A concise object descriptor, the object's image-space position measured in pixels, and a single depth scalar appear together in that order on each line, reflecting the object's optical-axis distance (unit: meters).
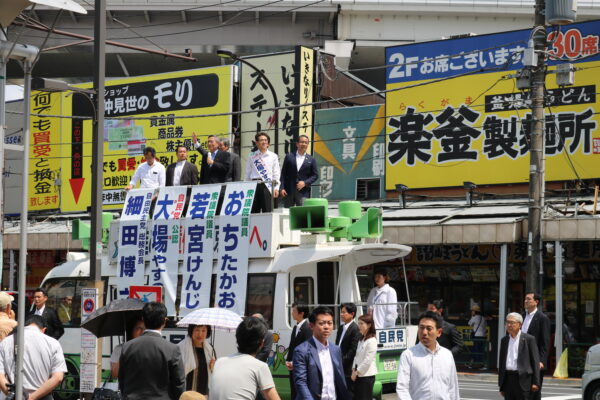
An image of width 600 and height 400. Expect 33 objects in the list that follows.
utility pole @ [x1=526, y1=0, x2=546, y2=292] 20.27
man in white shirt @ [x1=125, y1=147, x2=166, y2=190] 19.45
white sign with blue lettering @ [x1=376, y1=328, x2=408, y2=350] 15.25
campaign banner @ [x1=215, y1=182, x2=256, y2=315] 16.45
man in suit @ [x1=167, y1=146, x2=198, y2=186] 19.11
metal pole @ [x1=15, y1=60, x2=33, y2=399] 8.36
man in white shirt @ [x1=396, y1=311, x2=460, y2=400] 8.74
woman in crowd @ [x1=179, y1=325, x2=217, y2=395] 10.38
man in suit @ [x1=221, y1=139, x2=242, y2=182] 18.67
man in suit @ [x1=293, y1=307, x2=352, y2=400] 9.12
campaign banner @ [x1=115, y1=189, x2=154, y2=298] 17.97
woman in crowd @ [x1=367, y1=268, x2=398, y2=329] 15.81
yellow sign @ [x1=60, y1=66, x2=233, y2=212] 34.84
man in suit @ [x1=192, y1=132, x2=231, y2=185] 18.64
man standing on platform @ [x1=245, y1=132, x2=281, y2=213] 17.62
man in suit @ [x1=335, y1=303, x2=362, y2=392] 13.41
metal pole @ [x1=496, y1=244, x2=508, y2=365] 25.44
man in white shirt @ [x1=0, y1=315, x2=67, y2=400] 9.40
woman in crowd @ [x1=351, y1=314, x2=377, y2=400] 13.02
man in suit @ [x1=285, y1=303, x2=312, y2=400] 13.56
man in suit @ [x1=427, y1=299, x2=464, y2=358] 16.70
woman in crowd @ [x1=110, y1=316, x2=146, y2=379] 10.72
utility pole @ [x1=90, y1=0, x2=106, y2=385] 16.52
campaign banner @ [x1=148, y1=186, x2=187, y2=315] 17.44
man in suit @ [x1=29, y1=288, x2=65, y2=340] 17.06
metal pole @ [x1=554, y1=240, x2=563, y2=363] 24.83
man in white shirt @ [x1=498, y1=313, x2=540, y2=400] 13.16
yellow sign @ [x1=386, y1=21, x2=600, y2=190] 27.55
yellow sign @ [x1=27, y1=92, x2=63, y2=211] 38.14
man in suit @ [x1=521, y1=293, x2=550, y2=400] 14.36
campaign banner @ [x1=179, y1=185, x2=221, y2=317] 16.91
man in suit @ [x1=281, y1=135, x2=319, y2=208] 17.98
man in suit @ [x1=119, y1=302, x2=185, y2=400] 8.66
